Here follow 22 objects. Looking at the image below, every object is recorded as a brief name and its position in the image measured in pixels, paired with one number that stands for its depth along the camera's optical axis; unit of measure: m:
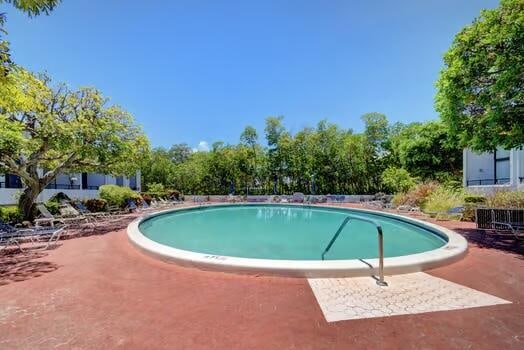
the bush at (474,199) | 11.51
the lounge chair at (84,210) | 12.46
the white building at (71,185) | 17.22
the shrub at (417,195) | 15.26
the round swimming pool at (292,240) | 4.63
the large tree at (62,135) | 9.29
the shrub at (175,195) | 26.15
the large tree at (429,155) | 23.19
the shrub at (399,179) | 21.78
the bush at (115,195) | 15.59
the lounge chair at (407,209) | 14.60
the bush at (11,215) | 10.06
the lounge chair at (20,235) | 7.02
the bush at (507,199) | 10.04
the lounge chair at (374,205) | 18.27
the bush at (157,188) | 25.64
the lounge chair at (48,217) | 10.40
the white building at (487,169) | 15.87
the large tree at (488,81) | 6.65
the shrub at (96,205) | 14.16
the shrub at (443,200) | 12.38
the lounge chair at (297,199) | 24.92
